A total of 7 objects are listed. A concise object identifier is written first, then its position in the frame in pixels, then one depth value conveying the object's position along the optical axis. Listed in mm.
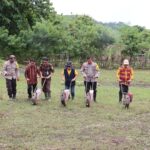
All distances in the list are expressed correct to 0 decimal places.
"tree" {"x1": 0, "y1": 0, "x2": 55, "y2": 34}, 54938
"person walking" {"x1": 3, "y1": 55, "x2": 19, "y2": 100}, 21531
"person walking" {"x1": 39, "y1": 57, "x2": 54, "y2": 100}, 21641
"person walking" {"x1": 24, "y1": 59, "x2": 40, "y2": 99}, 21219
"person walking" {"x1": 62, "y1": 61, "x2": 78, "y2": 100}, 21766
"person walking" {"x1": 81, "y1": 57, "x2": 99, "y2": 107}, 21562
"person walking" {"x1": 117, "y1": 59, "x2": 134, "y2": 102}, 21484
